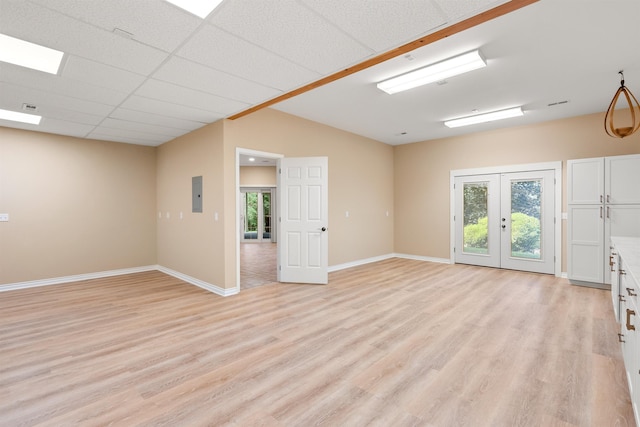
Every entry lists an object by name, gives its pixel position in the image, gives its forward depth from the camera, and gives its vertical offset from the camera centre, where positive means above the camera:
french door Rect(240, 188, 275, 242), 11.09 -0.22
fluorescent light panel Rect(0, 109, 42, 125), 4.03 +1.35
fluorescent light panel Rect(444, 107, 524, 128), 4.90 +1.64
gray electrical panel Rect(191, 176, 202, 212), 5.00 +0.28
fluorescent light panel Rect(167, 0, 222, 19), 1.90 +1.36
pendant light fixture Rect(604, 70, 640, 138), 3.32 +0.90
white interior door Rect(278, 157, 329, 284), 5.09 -0.15
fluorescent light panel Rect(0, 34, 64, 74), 2.41 +1.37
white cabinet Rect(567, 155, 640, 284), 4.40 -0.01
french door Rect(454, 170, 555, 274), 5.64 -0.25
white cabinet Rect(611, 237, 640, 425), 1.69 -0.77
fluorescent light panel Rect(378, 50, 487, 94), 3.12 +1.59
